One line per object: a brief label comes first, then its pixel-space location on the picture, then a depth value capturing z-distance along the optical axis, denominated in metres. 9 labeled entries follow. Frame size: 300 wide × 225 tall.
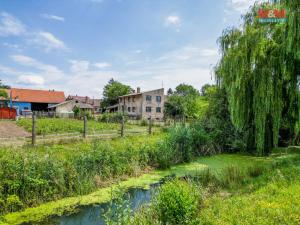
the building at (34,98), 42.25
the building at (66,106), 43.30
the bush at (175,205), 4.56
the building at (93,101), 60.47
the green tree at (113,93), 54.31
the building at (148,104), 42.34
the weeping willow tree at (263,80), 9.30
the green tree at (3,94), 36.57
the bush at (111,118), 29.93
